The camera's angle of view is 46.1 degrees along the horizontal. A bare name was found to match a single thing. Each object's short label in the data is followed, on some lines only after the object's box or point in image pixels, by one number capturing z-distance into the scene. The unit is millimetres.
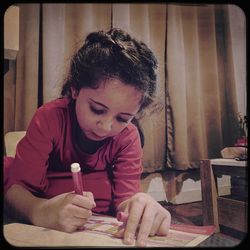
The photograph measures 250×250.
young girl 628
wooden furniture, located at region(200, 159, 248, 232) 674
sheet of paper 534
